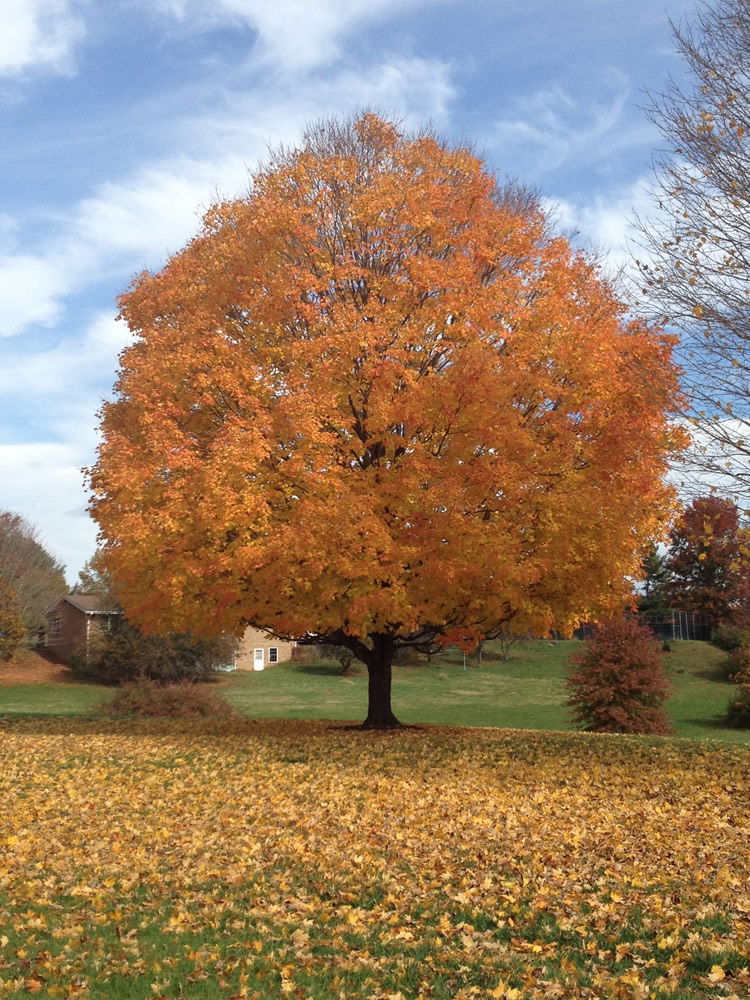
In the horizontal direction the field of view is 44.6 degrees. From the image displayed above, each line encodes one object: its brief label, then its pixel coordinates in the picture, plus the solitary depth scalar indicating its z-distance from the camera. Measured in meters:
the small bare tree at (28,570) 57.94
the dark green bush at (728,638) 52.28
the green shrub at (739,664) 35.91
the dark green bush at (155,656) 48.06
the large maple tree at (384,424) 15.05
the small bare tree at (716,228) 11.94
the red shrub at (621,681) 27.23
